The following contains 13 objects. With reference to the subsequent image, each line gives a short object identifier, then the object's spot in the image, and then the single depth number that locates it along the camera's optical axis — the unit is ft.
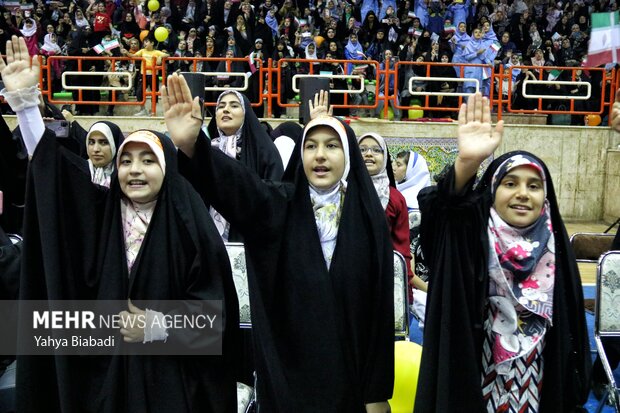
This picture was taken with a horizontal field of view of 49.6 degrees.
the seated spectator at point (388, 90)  35.54
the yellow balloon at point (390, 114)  37.45
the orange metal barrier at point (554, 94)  35.37
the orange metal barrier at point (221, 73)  34.22
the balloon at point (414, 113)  37.78
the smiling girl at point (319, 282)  8.01
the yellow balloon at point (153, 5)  47.55
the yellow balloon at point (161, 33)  42.19
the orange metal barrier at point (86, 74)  34.99
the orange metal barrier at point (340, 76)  34.24
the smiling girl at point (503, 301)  8.13
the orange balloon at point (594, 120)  38.32
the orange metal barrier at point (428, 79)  34.40
